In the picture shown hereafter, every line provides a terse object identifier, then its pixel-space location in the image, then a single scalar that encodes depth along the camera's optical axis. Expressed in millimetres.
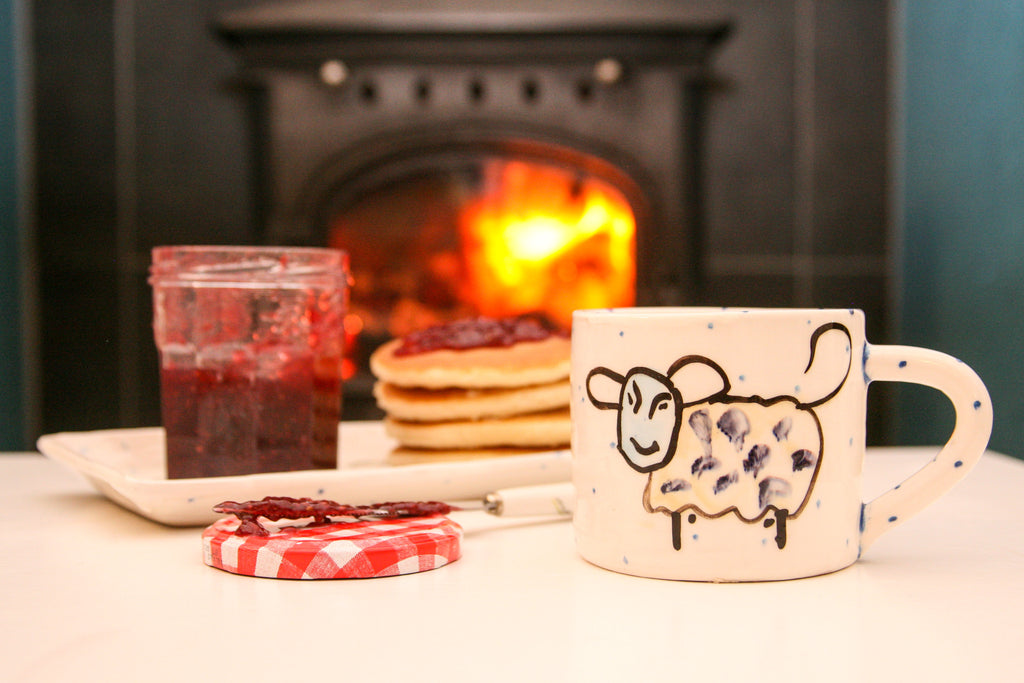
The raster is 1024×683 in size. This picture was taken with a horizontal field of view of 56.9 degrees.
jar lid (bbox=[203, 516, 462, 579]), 477
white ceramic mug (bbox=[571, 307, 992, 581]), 458
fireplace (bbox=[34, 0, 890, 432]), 1997
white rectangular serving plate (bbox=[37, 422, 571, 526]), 590
